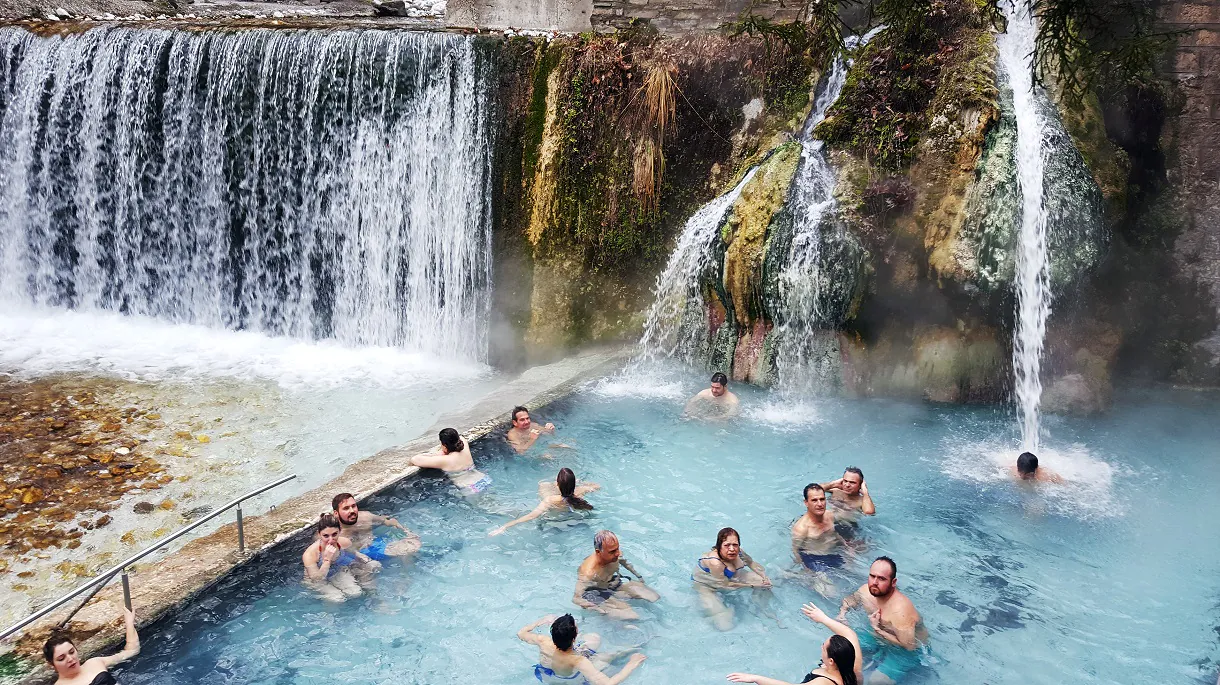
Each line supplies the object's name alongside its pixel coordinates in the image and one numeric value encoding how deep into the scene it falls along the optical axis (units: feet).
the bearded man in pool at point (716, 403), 27.40
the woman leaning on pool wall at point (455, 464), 22.48
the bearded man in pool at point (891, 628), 16.37
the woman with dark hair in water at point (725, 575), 18.12
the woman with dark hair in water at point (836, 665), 14.34
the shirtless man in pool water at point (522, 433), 24.62
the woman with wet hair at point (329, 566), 17.97
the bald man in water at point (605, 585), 17.93
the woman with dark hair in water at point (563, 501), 21.07
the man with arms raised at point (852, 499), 21.30
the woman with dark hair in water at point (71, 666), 13.92
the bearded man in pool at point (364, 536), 19.16
